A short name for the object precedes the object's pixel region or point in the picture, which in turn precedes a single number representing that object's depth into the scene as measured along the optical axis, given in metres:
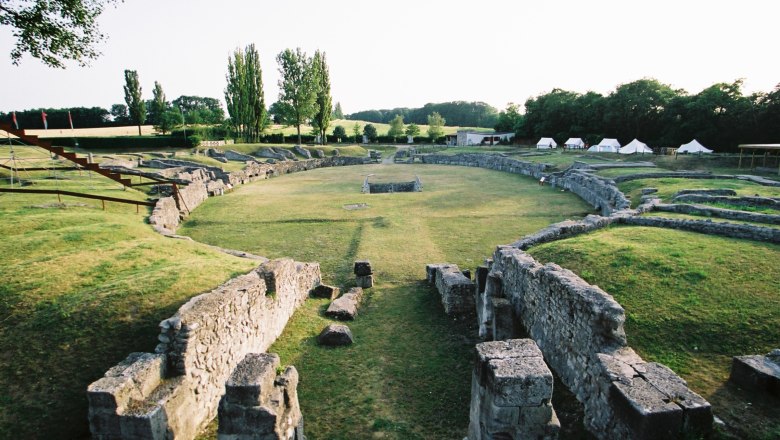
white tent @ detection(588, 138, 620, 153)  53.59
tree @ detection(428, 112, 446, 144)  96.38
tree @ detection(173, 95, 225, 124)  82.62
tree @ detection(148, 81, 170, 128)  78.31
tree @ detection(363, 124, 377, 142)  97.25
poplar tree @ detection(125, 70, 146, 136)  67.94
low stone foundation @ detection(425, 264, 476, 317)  11.25
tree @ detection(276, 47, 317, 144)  68.25
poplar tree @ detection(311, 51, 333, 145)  73.06
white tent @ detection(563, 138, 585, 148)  59.91
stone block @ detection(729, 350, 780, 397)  5.82
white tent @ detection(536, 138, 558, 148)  64.50
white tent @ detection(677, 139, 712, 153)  43.72
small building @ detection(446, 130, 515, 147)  88.00
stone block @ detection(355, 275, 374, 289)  13.48
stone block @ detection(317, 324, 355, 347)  9.66
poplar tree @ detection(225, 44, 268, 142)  66.75
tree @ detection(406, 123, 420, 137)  99.81
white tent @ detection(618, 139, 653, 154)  47.75
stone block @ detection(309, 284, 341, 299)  12.80
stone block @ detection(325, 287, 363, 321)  11.24
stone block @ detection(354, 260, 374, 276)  13.46
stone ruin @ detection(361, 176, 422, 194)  33.53
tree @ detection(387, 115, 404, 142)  98.75
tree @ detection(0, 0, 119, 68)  19.28
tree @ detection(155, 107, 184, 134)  74.81
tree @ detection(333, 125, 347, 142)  88.94
